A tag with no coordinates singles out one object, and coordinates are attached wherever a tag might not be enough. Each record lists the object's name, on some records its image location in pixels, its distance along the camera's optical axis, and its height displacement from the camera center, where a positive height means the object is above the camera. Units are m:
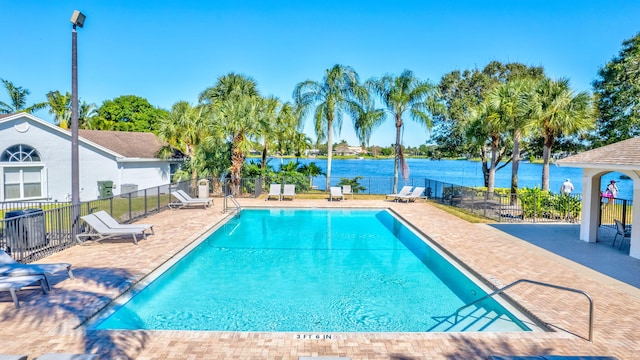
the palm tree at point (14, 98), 40.47 +6.77
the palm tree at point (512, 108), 18.08 +2.80
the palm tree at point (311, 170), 25.44 -0.37
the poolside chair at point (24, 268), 6.40 -1.80
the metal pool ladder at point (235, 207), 16.83 -1.98
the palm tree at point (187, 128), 21.77 +1.97
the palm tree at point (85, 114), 43.62 +5.63
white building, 19.30 -0.03
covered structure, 9.52 -0.08
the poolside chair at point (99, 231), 10.23 -1.84
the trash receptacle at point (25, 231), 8.16 -1.50
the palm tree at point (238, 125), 20.14 +1.99
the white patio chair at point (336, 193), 20.84 -1.53
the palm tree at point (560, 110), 15.78 +2.38
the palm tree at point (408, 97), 22.41 +3.93
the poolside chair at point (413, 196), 20.86 -1.63
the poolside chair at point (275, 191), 20.89 -1.44
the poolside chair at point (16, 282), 5.83 -1.87
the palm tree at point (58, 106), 40.72 +5.88
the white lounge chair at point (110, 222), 10.80 -1.69
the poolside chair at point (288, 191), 21.16 -1.46
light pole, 9.94 +0.86
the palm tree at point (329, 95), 22.88 +4.12
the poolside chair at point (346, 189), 22.44 -1.40
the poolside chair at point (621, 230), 10.40 -1.66
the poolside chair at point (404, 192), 21.35 -1.48
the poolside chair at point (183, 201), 17.27 -1.69
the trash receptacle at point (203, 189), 20.02 -1.32
